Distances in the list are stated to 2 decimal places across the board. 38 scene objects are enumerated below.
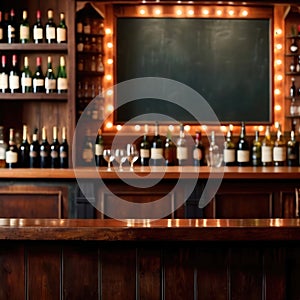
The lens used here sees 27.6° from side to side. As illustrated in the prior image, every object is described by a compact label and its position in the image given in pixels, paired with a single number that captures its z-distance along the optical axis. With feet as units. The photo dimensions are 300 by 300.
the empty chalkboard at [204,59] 16.76
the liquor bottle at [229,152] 16.15
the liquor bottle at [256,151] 16.43
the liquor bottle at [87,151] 16.33
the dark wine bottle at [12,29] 16.05
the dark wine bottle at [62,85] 15.83
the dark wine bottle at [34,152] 16.14
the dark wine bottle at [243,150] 16.03
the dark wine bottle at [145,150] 16.34
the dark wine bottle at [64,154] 16.05
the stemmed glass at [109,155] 14.48
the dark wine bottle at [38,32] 15.99
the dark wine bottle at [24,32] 16.06
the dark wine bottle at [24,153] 16.28
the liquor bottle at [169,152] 16.44
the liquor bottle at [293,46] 16.63
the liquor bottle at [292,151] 16.49
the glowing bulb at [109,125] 16.76
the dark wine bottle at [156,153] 16.15
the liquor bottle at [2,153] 16.06
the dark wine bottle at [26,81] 16.11
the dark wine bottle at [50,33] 15.98
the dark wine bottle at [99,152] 16.26
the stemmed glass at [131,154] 14.61
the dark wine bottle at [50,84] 15.96
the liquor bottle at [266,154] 16.17
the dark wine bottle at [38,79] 16.08
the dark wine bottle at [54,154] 16.10
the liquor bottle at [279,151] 16.23
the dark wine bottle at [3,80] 15.94
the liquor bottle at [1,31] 16.20
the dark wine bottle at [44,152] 16.14
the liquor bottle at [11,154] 15.83
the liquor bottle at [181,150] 16.34
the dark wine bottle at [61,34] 15.89
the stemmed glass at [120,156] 14.46
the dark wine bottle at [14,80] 16.01
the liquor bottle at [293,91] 16.74
